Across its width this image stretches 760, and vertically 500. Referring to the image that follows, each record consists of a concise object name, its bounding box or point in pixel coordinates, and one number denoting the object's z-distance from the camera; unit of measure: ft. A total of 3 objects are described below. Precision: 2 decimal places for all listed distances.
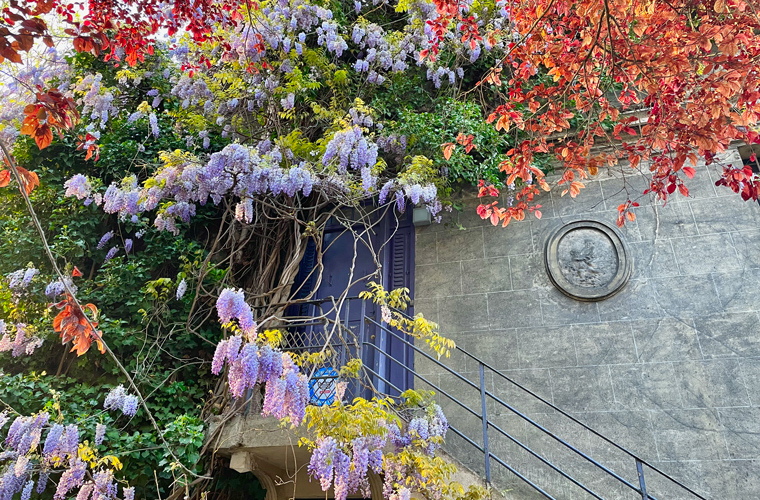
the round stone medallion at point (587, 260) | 15.70
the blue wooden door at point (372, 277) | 17.11
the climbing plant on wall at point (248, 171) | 11.46
